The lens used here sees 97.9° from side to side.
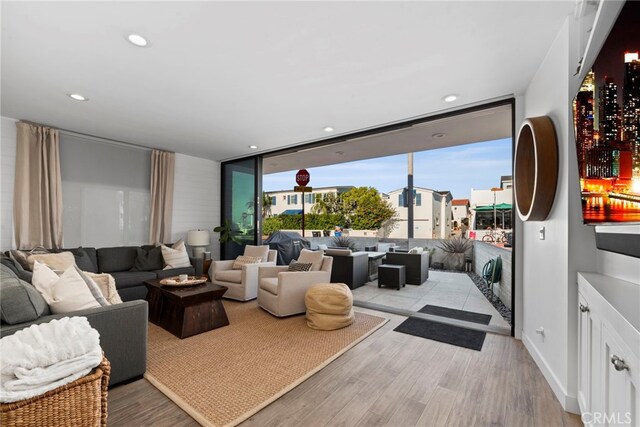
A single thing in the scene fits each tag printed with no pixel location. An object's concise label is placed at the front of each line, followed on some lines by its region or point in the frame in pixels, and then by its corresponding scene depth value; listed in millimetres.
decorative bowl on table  3192
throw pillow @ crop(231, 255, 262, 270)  4453
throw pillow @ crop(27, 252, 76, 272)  3236
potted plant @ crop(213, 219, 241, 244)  5602
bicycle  5939
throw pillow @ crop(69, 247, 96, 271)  3812
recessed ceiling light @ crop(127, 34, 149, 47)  1939
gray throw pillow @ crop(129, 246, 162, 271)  4355
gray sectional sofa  1638
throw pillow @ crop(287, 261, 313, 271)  3715
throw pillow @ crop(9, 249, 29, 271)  3198
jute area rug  1814
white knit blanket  1097
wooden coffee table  2910
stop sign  6867
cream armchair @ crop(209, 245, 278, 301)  4137
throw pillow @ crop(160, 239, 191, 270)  4422
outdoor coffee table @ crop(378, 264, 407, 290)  4896
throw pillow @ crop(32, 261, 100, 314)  1906
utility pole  7945
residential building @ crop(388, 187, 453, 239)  8945
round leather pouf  3080
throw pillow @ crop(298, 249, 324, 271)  3844
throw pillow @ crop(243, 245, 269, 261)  4642
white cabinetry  881
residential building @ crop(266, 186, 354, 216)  14312
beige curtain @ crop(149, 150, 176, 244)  4879
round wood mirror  1929
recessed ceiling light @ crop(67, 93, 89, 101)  2855
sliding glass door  5523
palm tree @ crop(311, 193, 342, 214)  11077
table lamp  5129
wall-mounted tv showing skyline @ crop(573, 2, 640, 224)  977
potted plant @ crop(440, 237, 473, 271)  6801
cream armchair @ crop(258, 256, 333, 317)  3406
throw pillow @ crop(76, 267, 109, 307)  2080
